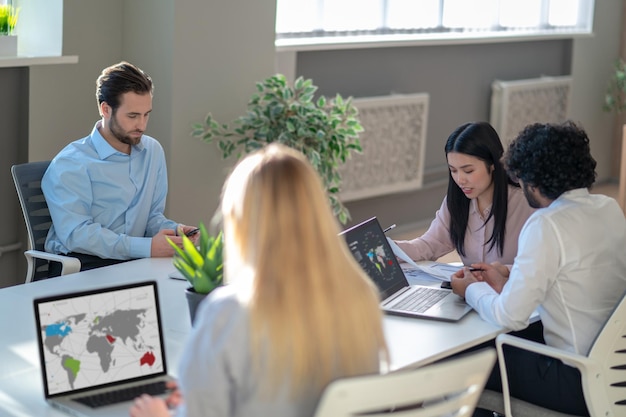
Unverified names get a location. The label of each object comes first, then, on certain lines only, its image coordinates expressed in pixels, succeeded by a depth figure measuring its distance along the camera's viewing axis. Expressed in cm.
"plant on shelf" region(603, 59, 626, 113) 789
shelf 401
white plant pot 411
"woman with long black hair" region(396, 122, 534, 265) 328
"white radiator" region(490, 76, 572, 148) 697
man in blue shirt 330
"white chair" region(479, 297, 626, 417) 252
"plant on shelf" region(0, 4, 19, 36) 415
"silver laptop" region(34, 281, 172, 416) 206
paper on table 314
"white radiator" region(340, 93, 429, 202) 587
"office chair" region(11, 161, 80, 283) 331
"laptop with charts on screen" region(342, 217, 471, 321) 275
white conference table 211
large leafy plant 465
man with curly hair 260
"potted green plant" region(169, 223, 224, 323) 241
